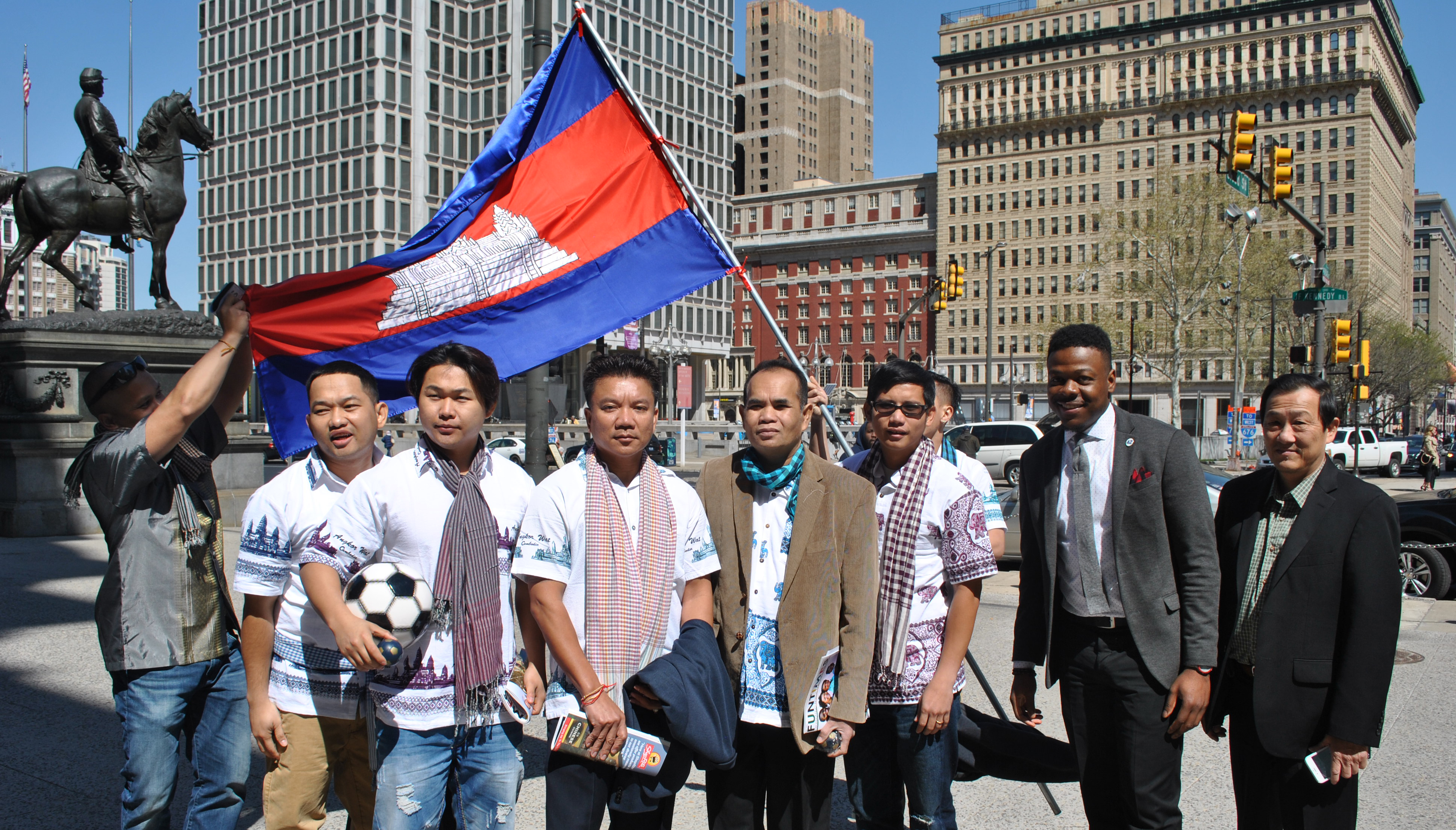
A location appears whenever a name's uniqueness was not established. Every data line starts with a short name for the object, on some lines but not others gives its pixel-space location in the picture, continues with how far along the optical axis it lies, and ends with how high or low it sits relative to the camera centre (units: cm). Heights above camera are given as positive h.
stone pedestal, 1291 -6
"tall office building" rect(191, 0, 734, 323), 7219 +2110
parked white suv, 2733 -151
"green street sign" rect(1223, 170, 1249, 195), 1308 +272
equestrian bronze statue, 1358 +272
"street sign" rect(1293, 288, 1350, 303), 1494 +138
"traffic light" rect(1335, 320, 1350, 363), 1617 +76
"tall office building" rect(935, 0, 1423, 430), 8544 +2408
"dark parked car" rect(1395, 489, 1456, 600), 1055 -168
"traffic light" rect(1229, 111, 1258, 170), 1260 +312
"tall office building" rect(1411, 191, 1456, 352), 12938 +1568
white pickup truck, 3506 -229
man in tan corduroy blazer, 313 -67
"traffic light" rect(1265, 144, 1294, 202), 1345 +290
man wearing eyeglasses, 332 -78
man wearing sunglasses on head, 321 -69
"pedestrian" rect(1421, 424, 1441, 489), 2688 -202
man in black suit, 313 -78
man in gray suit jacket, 328 -68
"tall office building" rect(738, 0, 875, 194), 13875 +4152
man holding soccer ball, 290 -65
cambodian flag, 496 +72
